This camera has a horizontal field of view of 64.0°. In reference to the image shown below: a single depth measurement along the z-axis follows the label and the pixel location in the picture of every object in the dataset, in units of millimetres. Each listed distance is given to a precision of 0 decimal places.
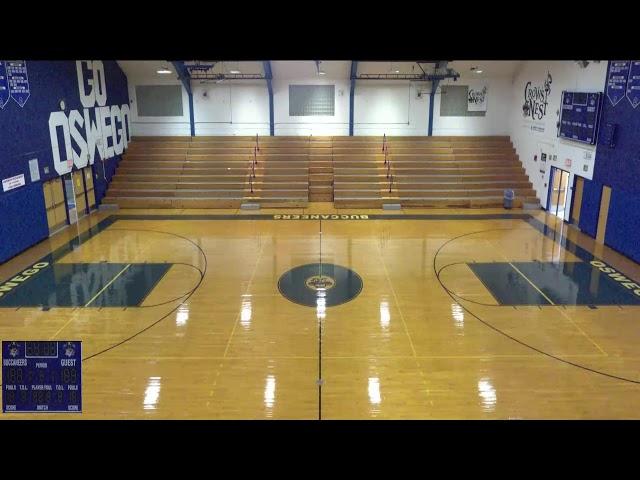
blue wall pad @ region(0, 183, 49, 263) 13070
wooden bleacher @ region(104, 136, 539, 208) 19141
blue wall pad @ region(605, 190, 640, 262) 13105
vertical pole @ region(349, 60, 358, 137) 20797
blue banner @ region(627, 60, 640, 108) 13172
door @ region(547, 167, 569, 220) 17588
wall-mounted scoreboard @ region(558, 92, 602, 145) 14992
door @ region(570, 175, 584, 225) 15990
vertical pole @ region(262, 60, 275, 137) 20478
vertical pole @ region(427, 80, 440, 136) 21234
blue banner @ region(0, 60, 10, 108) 12992
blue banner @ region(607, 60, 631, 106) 13742
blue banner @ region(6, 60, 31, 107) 13445
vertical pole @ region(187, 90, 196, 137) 21734
